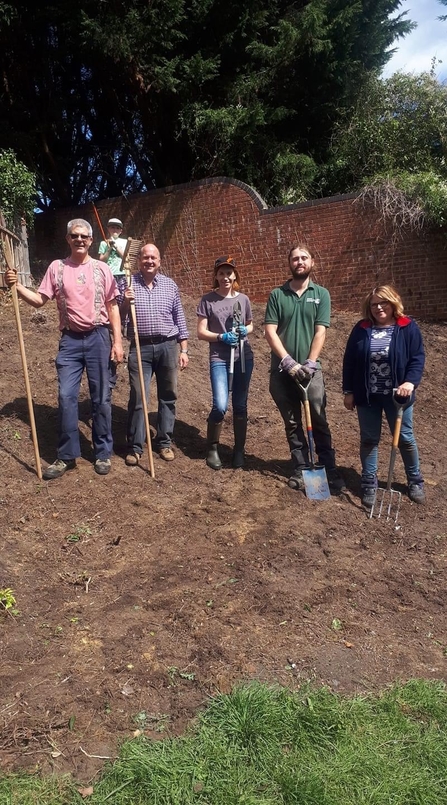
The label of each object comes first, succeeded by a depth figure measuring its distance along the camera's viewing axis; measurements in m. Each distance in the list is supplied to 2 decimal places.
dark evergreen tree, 11.62
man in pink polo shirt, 4.93
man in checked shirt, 5.42
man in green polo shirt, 5.03
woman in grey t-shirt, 5.37
